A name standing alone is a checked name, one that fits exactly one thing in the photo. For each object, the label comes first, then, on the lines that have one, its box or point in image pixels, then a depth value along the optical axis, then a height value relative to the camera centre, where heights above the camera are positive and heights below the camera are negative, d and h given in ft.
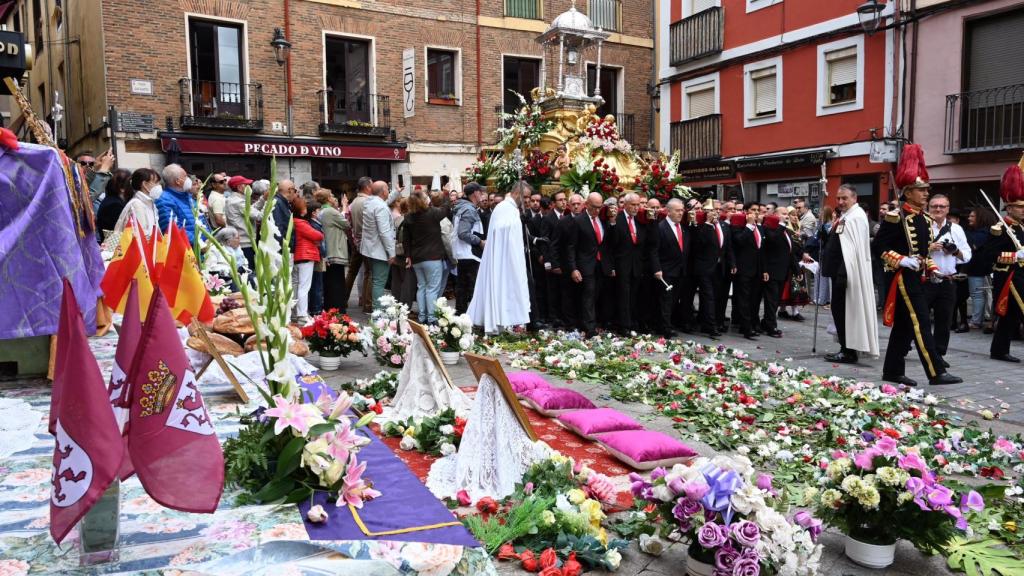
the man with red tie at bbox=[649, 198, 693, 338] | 33.71 -0.89
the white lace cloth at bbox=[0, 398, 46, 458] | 11.55 -3.02
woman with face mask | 22.82 +1.00
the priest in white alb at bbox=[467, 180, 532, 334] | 30.81 -1.49
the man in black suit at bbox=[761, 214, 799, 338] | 35.37 -1.30
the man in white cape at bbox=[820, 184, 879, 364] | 27.20 -1.63
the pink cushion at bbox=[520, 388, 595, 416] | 18.78 -4.07
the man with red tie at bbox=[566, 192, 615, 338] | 32.40 -0.80
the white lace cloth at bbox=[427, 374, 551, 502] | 13.38 -3.80
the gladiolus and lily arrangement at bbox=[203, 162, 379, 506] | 9.29 -2.43
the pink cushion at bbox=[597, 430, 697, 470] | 15.01 -4.22
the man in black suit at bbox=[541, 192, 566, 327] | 34.63 -1.99
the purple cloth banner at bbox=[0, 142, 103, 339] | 15.07 -0.12
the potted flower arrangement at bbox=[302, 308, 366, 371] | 23.59 -3.13
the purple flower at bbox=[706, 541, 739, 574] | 9.99 -4.13
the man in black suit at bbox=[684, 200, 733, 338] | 34.17 -1.20
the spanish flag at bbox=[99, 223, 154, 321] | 17.49 -0.80
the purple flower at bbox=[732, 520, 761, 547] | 9.91 -3.80
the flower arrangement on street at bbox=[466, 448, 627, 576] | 10.81 -4.32
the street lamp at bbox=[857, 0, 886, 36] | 43.98 +12.37
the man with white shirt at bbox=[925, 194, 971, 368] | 25.38 -1.19
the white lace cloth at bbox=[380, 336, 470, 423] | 17.51 -3.61
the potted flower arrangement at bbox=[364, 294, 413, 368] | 23.67 -3.07
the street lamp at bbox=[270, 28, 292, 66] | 62.39 +15.07
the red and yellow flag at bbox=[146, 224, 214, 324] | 17.99 -0.97
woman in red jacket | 31.07 -0.86
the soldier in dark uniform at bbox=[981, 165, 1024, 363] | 27.91 -1.23
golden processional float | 43.27 +5.01
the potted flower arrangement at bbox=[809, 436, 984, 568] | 10.78 -3.79
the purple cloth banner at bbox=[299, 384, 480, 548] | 8.82 -3.35
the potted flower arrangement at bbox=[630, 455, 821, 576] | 9.98 -3.76
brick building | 58.34 +13.08
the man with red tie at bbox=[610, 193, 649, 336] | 32.99 -0.82
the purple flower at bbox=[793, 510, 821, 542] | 10.66 -3.94
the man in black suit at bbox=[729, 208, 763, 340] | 34.76 -1.38
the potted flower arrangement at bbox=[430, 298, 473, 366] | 24.09 -3.13
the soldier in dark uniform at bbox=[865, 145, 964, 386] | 23.36 -1.20
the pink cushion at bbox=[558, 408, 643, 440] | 16.89 -4.12
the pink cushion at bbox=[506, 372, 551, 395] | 20.41 -3.91
